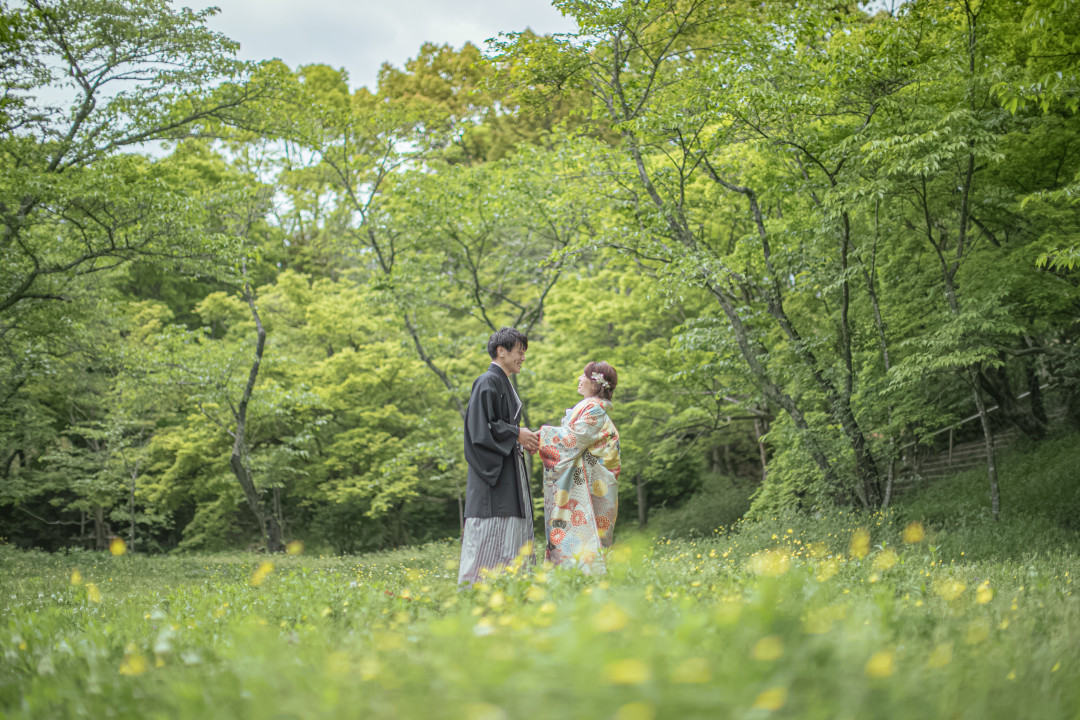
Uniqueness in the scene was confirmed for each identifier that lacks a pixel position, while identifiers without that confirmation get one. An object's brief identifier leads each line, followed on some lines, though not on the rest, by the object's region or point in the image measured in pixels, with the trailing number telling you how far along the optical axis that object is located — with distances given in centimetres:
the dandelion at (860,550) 492
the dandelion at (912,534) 807
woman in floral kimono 584
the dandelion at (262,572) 407
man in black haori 544
